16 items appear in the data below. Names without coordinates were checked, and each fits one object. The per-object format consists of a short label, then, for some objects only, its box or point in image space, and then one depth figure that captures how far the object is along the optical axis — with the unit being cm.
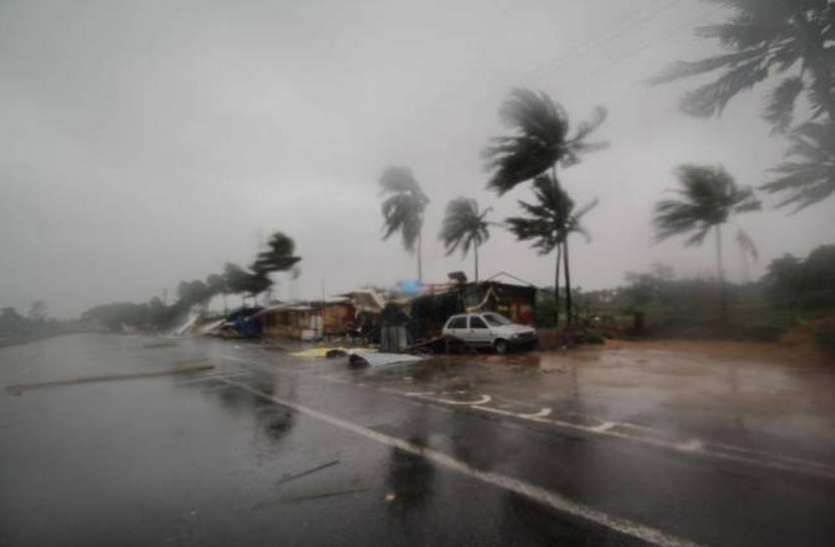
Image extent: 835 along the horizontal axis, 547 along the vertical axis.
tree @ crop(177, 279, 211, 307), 8912
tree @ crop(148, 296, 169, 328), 9694
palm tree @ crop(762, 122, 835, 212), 1186
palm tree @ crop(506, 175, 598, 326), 2375
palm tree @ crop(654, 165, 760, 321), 2366
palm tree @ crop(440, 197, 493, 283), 3897
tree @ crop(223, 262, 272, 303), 5641
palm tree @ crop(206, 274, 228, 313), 7929
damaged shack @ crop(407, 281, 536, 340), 2199
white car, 1638
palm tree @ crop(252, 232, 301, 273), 5678
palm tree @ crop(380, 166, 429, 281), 3612
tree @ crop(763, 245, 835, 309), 1886
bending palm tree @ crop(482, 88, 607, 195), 2270
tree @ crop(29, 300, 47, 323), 12534
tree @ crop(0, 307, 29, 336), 10258
